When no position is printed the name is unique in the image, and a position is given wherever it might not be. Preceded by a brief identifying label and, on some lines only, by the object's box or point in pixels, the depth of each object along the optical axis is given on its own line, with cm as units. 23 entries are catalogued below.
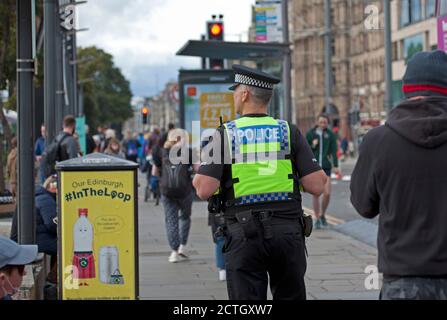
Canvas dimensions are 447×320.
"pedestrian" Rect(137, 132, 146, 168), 3334
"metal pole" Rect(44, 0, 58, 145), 1689
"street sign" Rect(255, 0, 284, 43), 2956
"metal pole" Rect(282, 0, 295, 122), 2255
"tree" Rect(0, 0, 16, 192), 2309
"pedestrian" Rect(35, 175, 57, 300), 1030
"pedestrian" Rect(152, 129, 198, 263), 1366
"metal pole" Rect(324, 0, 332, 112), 4612
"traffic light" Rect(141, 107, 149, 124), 5100
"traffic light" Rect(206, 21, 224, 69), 2444
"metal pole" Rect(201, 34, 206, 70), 2699
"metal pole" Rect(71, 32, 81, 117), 3177
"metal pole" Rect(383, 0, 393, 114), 2400
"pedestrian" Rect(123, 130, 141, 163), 3412
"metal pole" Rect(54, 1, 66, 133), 2128
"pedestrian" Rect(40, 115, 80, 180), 1630
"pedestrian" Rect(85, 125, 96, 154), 2793
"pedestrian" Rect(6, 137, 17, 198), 1914
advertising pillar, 876
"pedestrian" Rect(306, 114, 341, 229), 1780
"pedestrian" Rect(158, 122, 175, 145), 1736
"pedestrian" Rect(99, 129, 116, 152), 2332
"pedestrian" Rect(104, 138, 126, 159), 2109
